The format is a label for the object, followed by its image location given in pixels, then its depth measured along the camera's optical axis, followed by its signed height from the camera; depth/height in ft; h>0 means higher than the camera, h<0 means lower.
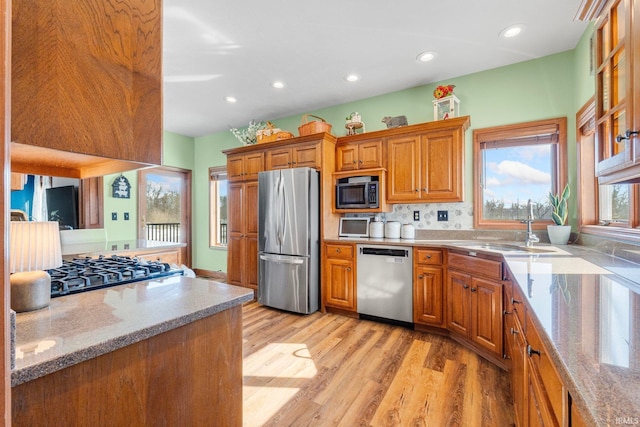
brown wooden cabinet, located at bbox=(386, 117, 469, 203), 9.49 +1.66
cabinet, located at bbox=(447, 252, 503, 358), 7.06 -2.38
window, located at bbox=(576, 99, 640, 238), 6.15 +0.31
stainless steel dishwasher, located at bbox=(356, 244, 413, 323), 9.43 -2.35
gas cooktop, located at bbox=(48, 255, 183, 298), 3.70 -0.86
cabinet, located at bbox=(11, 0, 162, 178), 2.36 +1.25
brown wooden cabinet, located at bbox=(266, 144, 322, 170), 11.19 +2.28
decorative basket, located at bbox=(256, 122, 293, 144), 12.24 +3.42
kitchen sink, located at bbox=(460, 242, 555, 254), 7.19 -0.98
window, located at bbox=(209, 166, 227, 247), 16.99 +0.35
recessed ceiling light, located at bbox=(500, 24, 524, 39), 7.53 +4.82
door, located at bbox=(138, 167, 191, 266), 15.40 +0.48
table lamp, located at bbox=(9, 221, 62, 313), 2.90 -0.50
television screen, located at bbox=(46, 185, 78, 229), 12.46 +0.44
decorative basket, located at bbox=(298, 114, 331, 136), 11.30 +3.39
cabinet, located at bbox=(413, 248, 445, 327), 8.89 -2.36
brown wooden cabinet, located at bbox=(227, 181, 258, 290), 13.20 -0.98
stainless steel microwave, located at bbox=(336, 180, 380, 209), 10.67 +0.69
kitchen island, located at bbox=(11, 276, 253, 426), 2.19 -1.31
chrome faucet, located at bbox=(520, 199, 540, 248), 7.90 -0.68
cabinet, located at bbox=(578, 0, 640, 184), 3.37 +1.66
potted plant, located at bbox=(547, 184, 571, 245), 8.12 -0.26
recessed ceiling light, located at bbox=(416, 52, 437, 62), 8.73 +4.79
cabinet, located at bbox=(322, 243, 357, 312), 10.43 -2.35
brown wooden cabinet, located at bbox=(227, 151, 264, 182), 12.84 +2.19
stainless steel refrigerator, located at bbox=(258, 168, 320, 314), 10.75 -1.00
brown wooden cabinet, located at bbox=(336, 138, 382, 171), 10.94 +2.26
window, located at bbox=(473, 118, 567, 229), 8.98 +1.35
